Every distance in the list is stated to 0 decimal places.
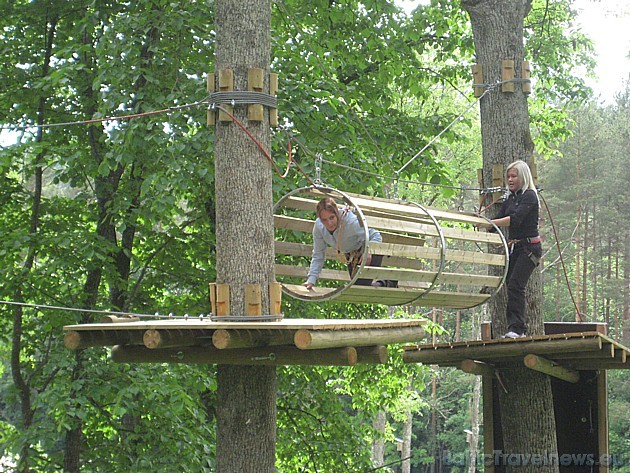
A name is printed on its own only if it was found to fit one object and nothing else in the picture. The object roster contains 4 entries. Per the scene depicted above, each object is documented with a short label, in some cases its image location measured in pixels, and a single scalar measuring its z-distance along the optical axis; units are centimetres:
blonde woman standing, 1313
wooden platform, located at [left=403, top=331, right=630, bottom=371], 1138
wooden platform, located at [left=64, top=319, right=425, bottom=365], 891
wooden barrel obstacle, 1145
